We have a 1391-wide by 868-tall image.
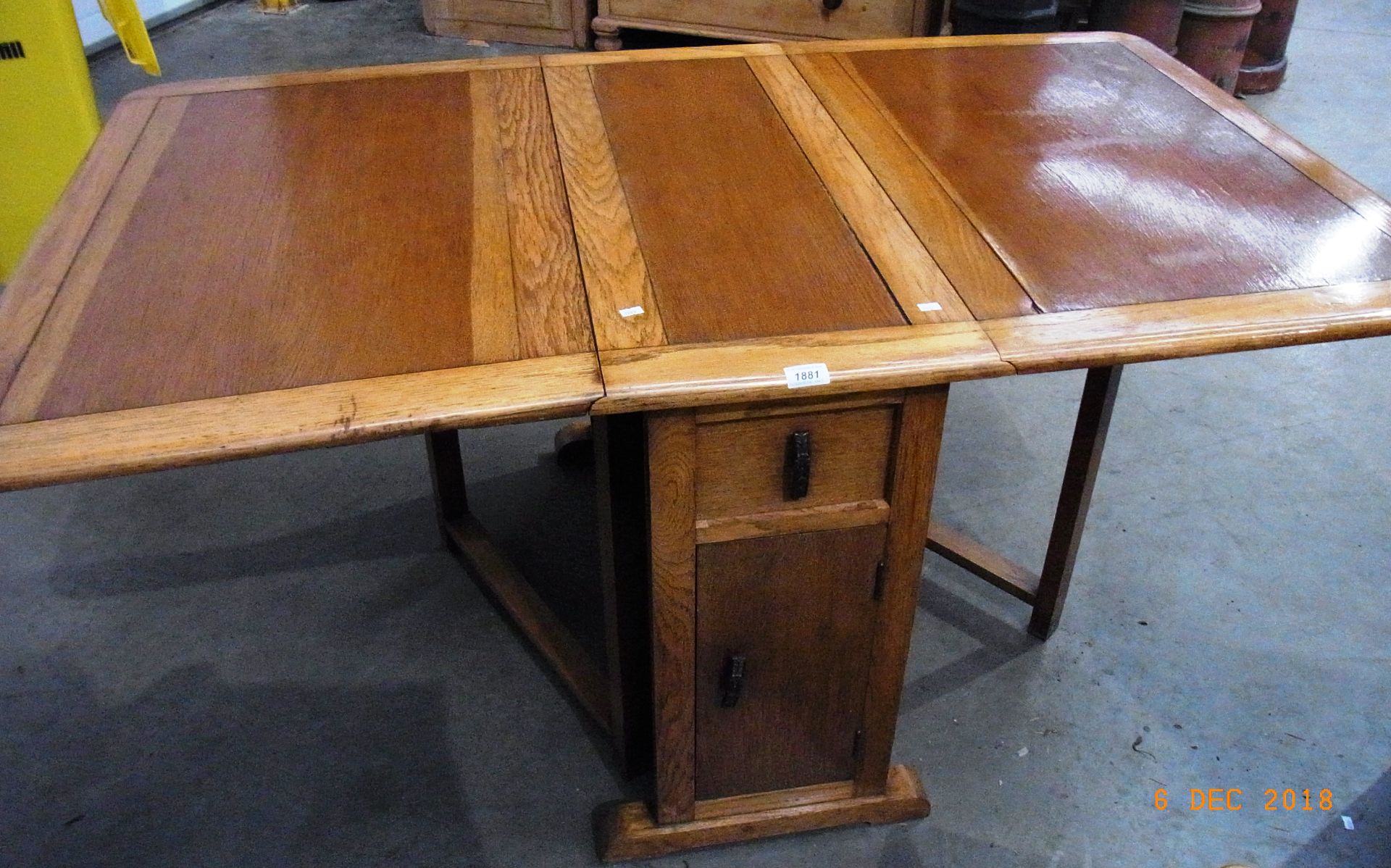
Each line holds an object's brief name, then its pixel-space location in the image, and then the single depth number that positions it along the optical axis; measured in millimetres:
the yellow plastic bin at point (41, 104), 2422
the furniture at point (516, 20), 3877
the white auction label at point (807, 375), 979
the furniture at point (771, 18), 3332
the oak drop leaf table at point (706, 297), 989
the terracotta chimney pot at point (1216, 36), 3312
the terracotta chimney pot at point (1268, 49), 3648
